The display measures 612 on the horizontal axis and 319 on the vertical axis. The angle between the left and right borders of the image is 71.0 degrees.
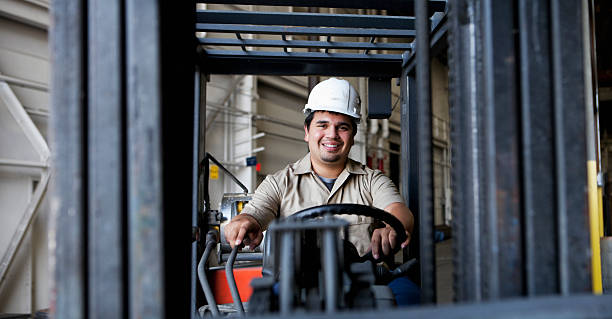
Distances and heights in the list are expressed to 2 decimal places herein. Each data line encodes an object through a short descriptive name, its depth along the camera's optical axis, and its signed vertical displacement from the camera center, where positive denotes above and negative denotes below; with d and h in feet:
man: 8.78 +0.61
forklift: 3.95 +2.34
